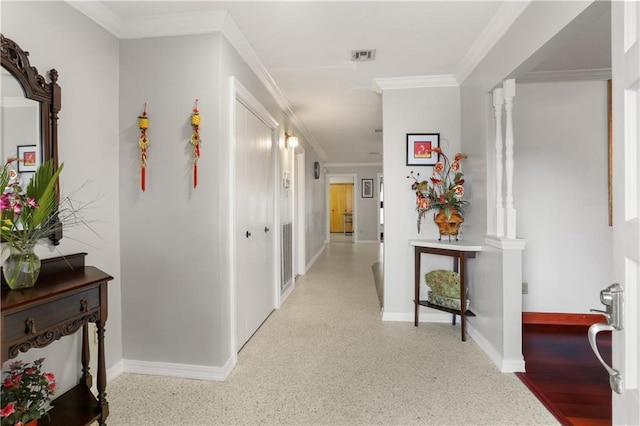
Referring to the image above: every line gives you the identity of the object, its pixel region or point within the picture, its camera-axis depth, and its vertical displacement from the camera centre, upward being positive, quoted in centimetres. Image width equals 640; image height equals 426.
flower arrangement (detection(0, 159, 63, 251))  127 +2
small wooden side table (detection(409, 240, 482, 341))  260 -37
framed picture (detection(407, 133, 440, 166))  305 +60
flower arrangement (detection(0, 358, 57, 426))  124 -75
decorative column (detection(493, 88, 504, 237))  234 +42
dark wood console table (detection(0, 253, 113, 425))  116 -43
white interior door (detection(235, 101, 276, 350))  243 -11
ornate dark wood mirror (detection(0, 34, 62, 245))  143 +47
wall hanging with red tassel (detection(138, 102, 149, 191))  201 +43
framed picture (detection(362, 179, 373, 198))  917 +70
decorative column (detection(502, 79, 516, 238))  224 +28
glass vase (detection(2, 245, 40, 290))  128 -23
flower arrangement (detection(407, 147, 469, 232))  280 +20
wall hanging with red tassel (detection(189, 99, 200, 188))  199 +45
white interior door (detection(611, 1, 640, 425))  73 +4
